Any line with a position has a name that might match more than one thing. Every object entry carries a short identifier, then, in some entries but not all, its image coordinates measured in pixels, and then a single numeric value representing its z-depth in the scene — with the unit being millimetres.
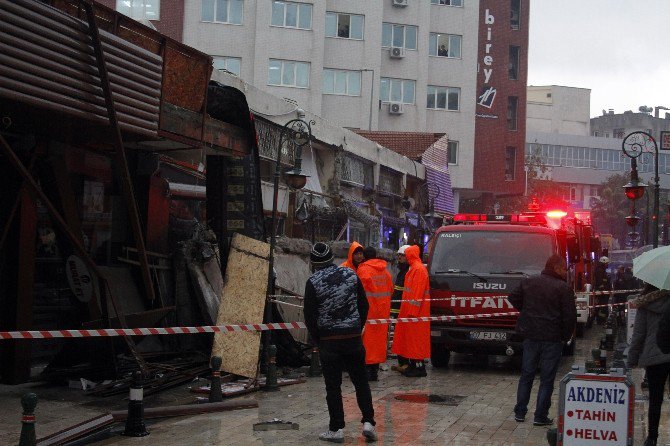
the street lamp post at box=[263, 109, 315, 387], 12875
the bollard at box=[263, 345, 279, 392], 11969
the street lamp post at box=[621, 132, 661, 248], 22281
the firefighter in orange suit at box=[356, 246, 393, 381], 13484
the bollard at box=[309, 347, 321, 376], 13438
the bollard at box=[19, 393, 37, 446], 6742
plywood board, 12227
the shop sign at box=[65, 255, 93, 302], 11945
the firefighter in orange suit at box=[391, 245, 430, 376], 14195
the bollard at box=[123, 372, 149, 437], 8766
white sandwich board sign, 7191
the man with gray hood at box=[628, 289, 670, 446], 8523
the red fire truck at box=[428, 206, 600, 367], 14891
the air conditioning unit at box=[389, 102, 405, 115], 48906
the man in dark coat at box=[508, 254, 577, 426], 10078
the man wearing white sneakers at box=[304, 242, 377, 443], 8930
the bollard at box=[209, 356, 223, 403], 10562
